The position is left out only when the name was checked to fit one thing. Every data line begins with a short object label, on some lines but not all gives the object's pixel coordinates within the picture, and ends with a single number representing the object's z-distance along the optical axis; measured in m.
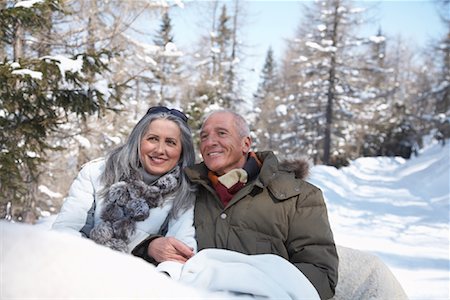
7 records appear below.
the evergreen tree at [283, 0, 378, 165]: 21.92
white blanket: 1.35
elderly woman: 2.48
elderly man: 2.19
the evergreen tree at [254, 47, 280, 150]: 26.34
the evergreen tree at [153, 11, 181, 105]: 13.50
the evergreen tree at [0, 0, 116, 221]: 4.25
